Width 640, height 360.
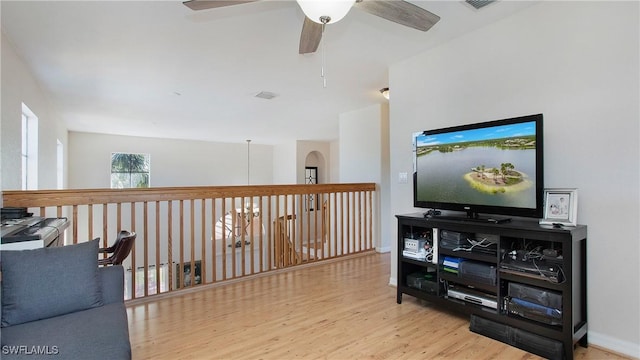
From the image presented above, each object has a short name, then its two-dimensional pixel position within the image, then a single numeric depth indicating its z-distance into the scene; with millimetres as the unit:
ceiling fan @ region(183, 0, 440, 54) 1584
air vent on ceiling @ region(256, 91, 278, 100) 4600
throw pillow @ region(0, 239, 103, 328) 1540
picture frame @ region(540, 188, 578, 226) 2061
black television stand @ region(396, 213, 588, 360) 1991
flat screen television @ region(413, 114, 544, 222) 2227
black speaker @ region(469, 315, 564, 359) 1992
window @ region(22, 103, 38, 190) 3854
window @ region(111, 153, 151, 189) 8227
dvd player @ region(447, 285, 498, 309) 2329
